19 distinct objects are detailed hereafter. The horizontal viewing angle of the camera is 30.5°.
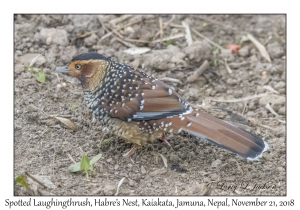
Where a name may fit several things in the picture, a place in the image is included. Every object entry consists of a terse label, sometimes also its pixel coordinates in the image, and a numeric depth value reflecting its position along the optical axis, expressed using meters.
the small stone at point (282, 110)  6.95
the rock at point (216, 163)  5.91
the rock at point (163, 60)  7.36
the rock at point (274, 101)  7.05
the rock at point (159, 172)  5.73
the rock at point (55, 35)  7.56
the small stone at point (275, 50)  7.93
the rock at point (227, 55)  7.94
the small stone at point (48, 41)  7.54
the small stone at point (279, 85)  7.38
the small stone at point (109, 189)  5.35
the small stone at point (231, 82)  7.49
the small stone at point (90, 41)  7.66
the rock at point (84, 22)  7.82
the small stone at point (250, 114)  6.93
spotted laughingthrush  5.61
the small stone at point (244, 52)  8.01
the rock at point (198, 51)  7.59
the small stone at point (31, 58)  7.20
